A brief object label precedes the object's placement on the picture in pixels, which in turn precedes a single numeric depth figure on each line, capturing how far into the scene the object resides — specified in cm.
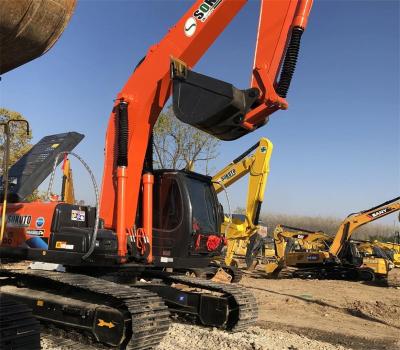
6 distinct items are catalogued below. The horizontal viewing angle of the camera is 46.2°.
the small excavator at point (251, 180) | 1307
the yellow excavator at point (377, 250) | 1866
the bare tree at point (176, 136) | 2636
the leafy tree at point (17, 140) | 1917
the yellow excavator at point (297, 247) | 1688
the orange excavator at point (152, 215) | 494
